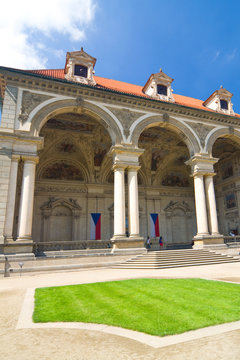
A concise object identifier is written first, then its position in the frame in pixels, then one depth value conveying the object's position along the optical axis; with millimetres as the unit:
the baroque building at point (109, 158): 17047
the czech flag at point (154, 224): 28456
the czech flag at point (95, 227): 25650
